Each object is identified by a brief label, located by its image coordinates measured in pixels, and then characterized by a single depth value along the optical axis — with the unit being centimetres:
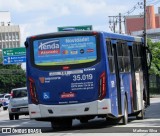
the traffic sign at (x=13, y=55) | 6712
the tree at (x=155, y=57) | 7756
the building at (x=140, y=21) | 16500
